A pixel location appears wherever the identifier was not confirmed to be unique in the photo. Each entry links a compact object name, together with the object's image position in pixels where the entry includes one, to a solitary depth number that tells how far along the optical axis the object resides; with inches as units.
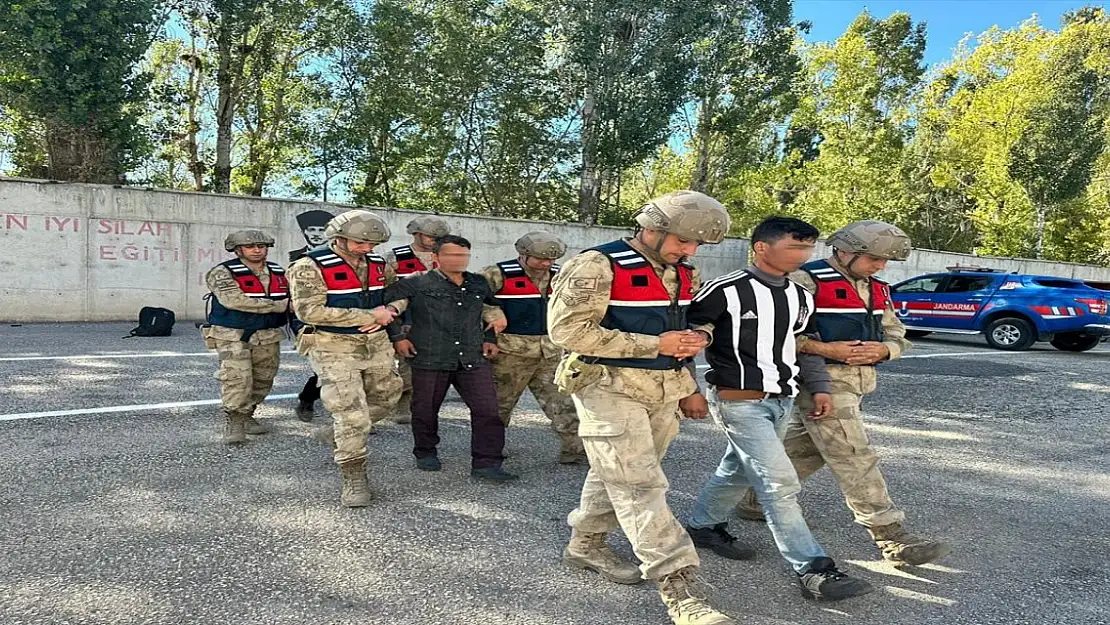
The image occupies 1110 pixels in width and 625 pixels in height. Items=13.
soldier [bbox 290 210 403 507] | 153.9
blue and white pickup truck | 469.7
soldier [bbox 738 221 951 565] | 128.2
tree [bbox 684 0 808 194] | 818.8
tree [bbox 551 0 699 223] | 746.8
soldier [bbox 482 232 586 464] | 189.0
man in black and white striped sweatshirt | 115.3
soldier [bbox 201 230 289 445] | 198.5
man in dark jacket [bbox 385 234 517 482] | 173.9
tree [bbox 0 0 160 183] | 511.8
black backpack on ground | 414.3
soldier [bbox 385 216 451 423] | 223.1
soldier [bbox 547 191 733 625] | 106.0
